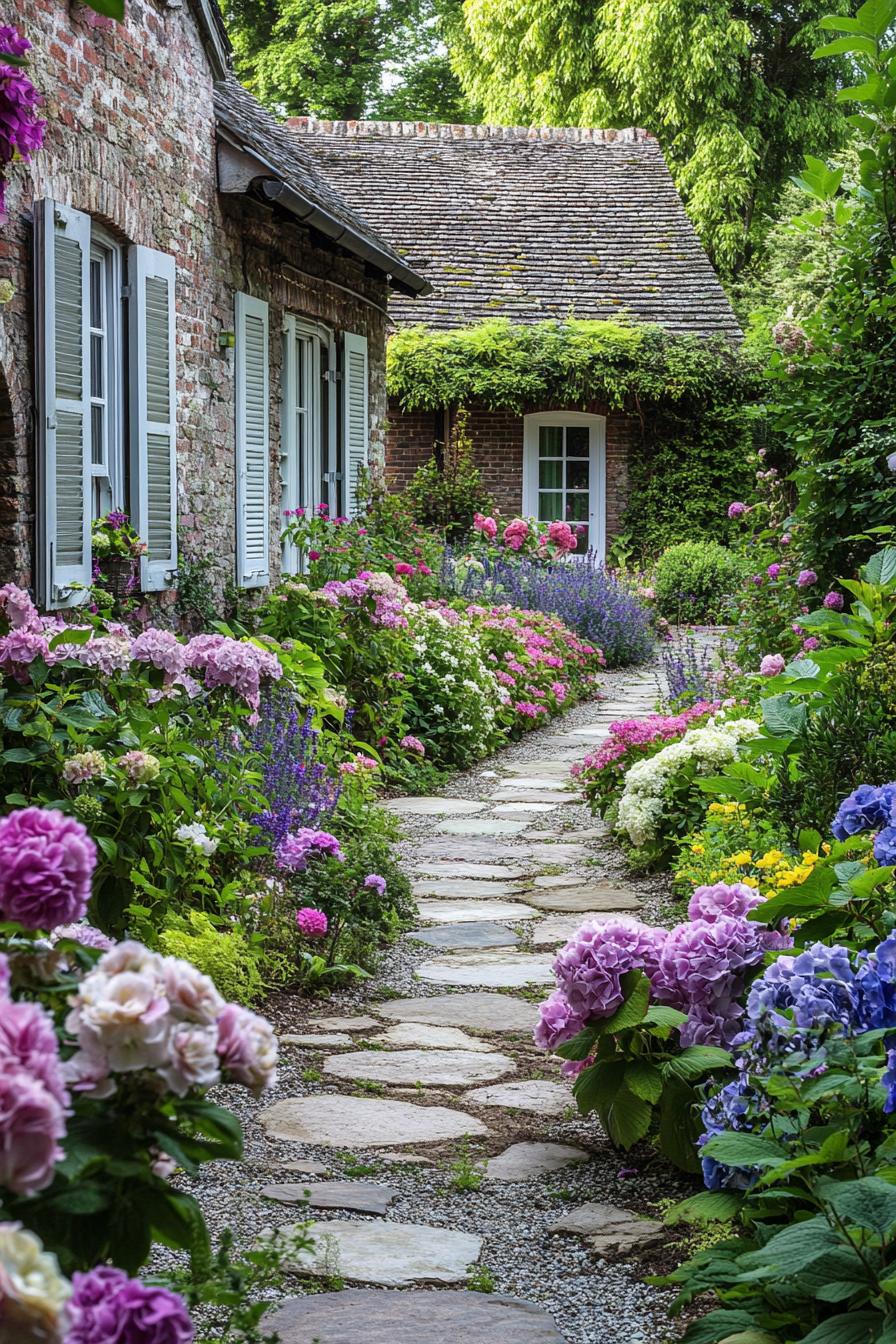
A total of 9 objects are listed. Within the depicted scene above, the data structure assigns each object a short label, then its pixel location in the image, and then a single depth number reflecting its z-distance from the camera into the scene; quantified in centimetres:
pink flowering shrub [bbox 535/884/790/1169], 329
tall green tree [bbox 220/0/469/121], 2878
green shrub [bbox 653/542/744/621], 1609
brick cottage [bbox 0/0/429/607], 623
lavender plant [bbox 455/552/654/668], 1373
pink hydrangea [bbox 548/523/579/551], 1534
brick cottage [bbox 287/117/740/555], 1842
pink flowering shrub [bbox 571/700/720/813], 725
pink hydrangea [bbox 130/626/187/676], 446
